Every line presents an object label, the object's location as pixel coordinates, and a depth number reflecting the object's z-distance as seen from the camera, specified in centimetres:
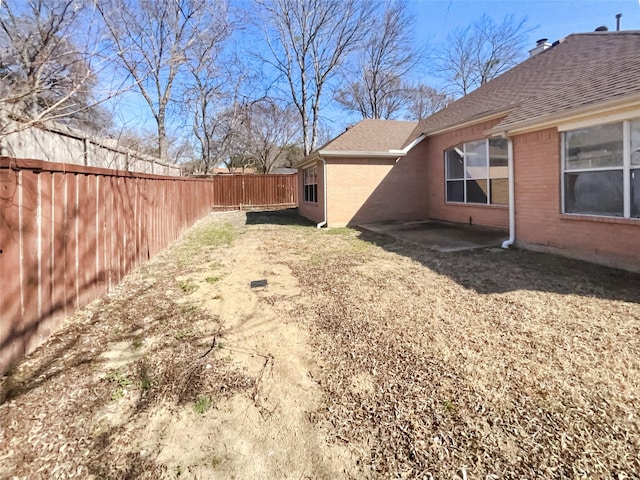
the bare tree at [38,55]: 304
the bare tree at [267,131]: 2930
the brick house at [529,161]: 552
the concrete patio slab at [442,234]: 771
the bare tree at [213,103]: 2139
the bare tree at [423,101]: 3097
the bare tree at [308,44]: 2325
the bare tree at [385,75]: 2488
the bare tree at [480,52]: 2468
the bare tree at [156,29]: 512
